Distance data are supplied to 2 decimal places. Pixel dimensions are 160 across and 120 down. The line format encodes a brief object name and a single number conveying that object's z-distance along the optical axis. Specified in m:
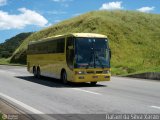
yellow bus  20.81
